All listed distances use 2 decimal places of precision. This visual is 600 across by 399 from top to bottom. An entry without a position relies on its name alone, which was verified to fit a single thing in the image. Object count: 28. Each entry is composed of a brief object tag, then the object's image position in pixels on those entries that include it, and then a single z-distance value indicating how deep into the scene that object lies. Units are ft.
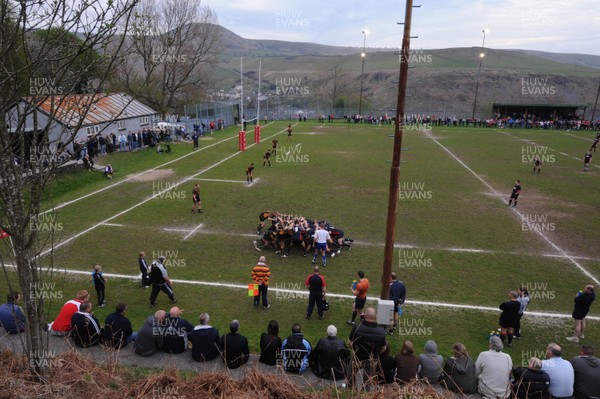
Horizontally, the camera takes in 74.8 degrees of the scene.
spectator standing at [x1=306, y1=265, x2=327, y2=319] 33.55
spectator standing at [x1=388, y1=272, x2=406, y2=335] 34.04
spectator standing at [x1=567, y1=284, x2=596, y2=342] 31.76
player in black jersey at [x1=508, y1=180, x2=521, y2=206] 65.17
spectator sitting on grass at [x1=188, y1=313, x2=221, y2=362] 25.38
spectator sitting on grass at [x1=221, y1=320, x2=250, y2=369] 24.30
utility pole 27.12
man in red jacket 28.50
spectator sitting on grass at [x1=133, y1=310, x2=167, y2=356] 25.72
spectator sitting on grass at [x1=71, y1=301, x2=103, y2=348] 26.16
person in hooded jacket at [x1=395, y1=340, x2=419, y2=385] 23.44
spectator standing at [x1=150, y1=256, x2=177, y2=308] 35.32
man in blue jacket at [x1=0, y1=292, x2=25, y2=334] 27.14
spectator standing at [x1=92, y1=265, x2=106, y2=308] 35.19
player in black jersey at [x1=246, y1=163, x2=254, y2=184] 77.66
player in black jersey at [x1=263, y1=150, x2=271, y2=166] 96.51
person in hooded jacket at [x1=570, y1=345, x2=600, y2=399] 22.47
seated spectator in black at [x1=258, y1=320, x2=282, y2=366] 24.81
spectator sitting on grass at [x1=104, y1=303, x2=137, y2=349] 26.35
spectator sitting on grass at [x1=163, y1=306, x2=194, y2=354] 26.32
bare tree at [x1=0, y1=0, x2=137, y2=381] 14.62
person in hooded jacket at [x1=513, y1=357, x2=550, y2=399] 21.53
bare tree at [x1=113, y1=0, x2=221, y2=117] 145.28
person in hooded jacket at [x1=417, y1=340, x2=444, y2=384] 23.67
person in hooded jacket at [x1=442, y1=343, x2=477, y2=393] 23.26
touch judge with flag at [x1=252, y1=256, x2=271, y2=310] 35.14
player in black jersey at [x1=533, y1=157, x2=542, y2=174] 93.49
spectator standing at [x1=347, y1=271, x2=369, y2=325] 33.50
